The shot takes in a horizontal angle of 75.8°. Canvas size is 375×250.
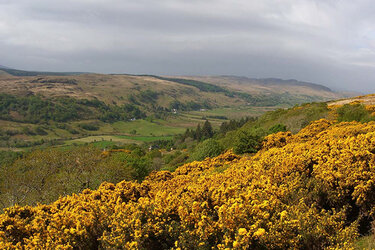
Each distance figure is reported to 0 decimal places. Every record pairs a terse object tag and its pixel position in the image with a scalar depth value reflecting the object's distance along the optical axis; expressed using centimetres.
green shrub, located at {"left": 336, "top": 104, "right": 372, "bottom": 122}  3658
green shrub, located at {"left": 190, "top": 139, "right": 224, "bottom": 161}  4371
